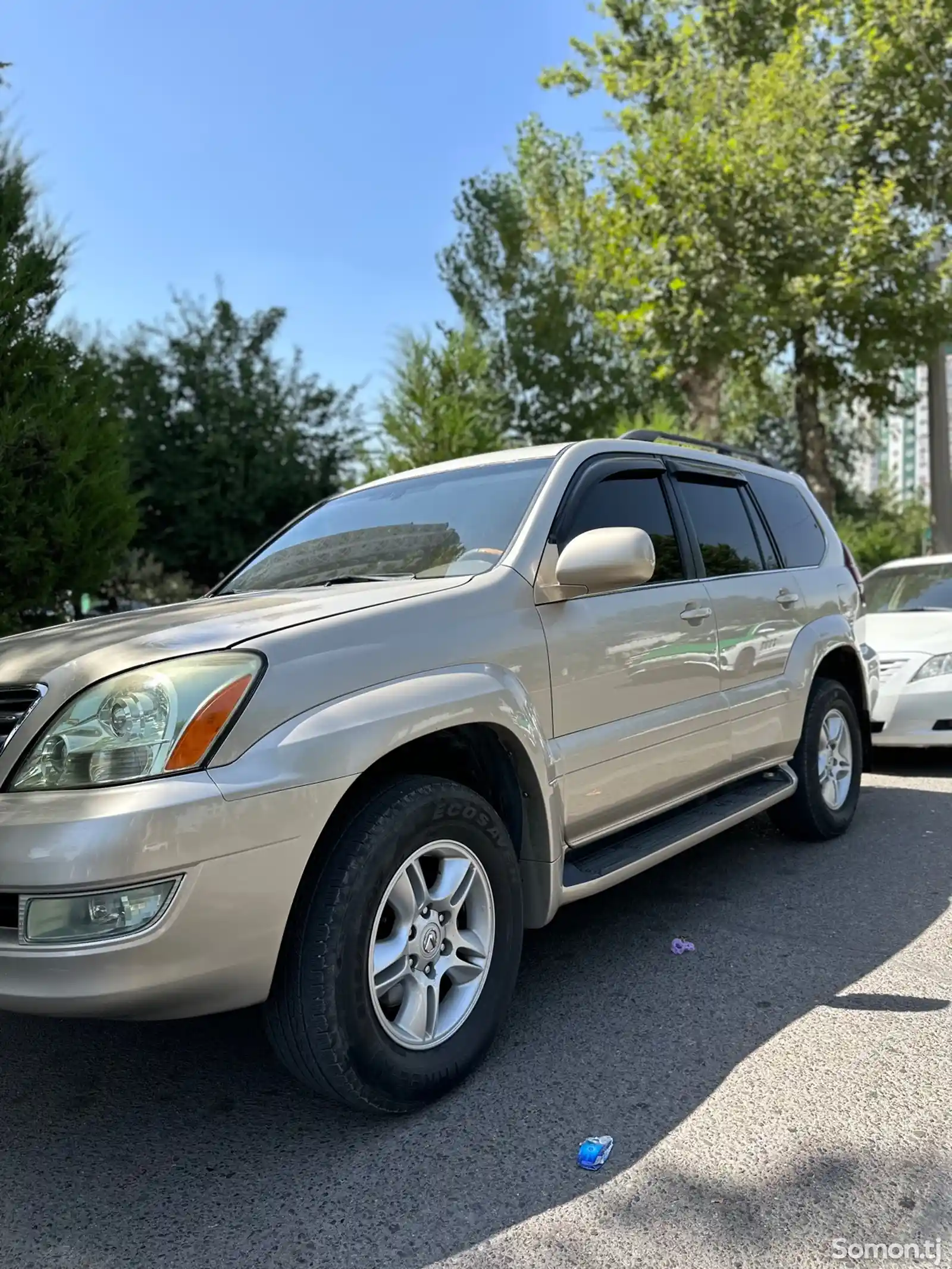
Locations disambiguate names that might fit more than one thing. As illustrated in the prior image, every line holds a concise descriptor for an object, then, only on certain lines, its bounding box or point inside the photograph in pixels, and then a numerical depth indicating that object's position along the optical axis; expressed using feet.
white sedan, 22.75
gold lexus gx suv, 7.25
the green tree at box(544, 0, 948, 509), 55.98
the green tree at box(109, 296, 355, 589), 62.18
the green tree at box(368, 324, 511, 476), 59.57
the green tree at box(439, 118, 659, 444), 104.01
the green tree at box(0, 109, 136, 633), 26.43
